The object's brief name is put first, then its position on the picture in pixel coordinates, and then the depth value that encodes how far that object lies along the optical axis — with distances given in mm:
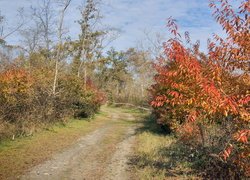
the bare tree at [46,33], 23324
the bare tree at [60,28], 19531
